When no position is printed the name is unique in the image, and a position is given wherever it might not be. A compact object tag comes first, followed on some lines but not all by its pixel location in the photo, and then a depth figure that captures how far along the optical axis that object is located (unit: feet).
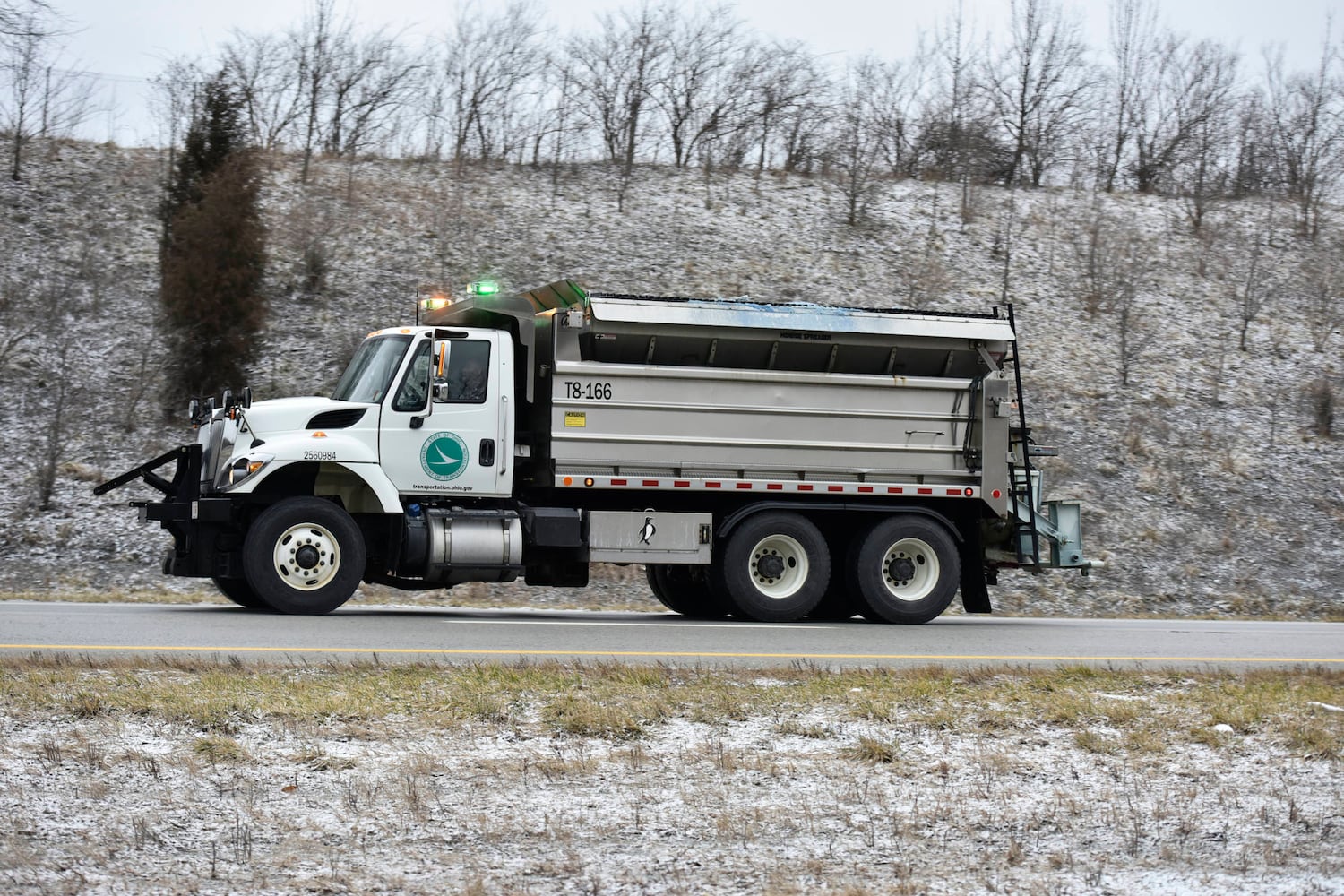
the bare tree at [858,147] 116.98
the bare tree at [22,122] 100.63
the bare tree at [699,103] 123.65
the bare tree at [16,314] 81.87
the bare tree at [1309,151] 127.65
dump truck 44.88
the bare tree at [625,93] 120.47
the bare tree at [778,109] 125.49
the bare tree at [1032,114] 128.57
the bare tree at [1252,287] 104.88
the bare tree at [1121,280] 99.66
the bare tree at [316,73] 116.37
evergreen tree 77.56
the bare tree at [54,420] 69.56
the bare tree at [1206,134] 131.34
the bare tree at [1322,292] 105.60
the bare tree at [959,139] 126.00
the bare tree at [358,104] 117.29
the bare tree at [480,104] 117.91
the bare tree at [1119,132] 133.18
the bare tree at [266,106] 111.45
